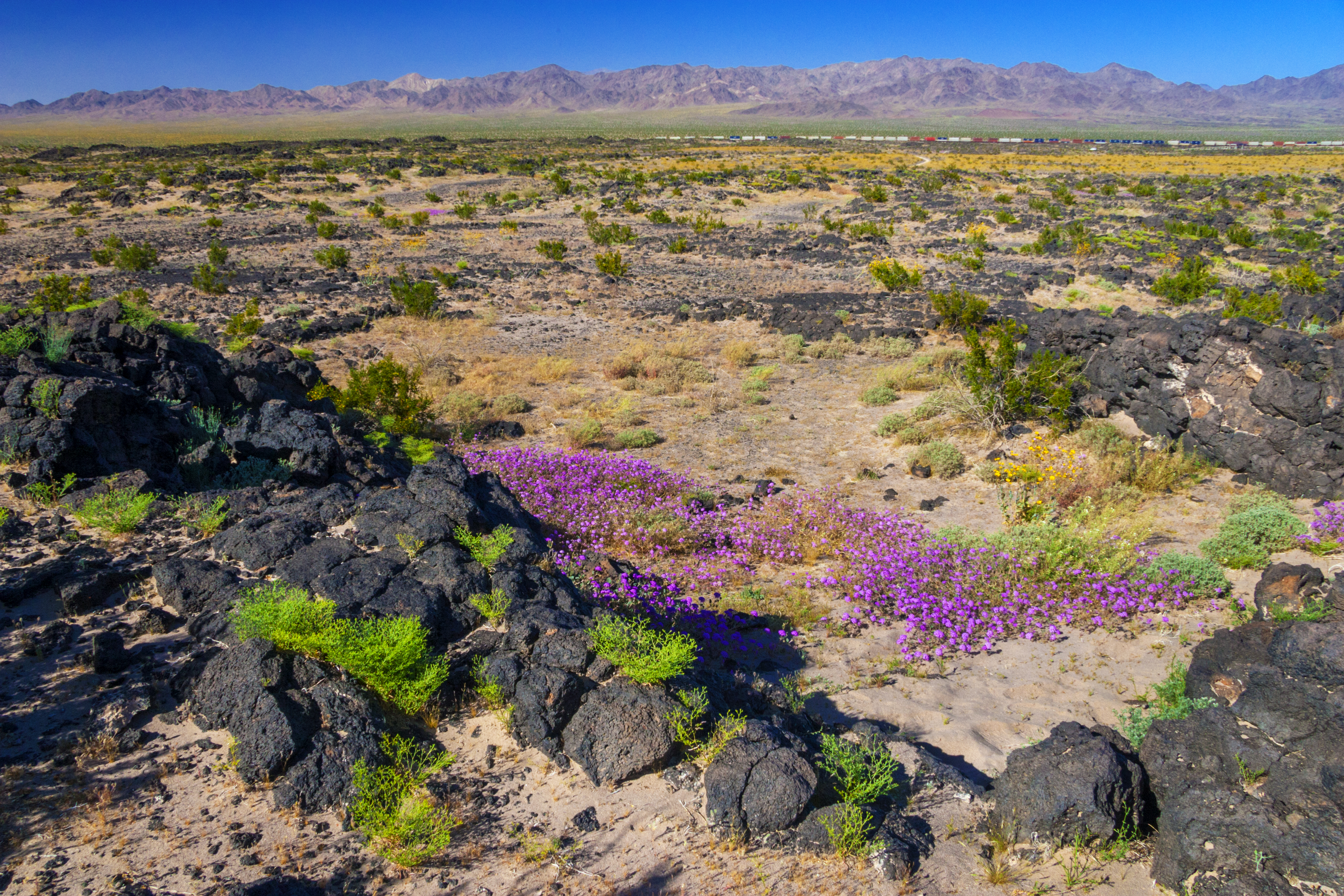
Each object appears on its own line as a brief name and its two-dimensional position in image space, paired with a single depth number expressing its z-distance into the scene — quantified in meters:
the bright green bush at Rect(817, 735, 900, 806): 3.72
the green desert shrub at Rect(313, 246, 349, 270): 21.44
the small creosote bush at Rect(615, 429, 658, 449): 10.73
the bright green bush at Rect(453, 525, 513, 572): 5.23
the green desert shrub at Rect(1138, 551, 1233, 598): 6.34
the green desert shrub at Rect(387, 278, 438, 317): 16.97
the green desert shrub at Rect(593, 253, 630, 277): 21.05
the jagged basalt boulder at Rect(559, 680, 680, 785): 3.83
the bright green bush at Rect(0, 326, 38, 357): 7.57
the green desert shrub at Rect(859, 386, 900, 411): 12.30
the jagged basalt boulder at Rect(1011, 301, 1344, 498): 8.10
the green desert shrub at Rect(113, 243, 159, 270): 20.31
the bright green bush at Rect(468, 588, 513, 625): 4.70
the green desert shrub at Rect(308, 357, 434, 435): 10.06
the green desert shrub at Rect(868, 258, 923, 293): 19.83
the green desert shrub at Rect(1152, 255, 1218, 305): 17.03
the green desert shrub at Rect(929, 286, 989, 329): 15.43
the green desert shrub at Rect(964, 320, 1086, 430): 10.51
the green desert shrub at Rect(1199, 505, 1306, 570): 6.72
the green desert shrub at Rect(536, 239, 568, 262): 23.25
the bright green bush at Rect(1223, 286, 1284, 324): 12.82
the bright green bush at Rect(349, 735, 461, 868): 3.23
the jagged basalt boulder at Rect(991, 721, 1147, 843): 3.57
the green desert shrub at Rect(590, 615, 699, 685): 4.04
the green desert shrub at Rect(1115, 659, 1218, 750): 4.44
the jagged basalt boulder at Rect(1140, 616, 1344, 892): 3.21
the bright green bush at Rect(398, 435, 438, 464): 9.19
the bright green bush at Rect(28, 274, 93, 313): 12.19
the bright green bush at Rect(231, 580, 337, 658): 3.94
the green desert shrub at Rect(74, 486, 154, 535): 5.31
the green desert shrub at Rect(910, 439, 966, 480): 9.60
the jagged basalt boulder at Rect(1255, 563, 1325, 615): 5.51
